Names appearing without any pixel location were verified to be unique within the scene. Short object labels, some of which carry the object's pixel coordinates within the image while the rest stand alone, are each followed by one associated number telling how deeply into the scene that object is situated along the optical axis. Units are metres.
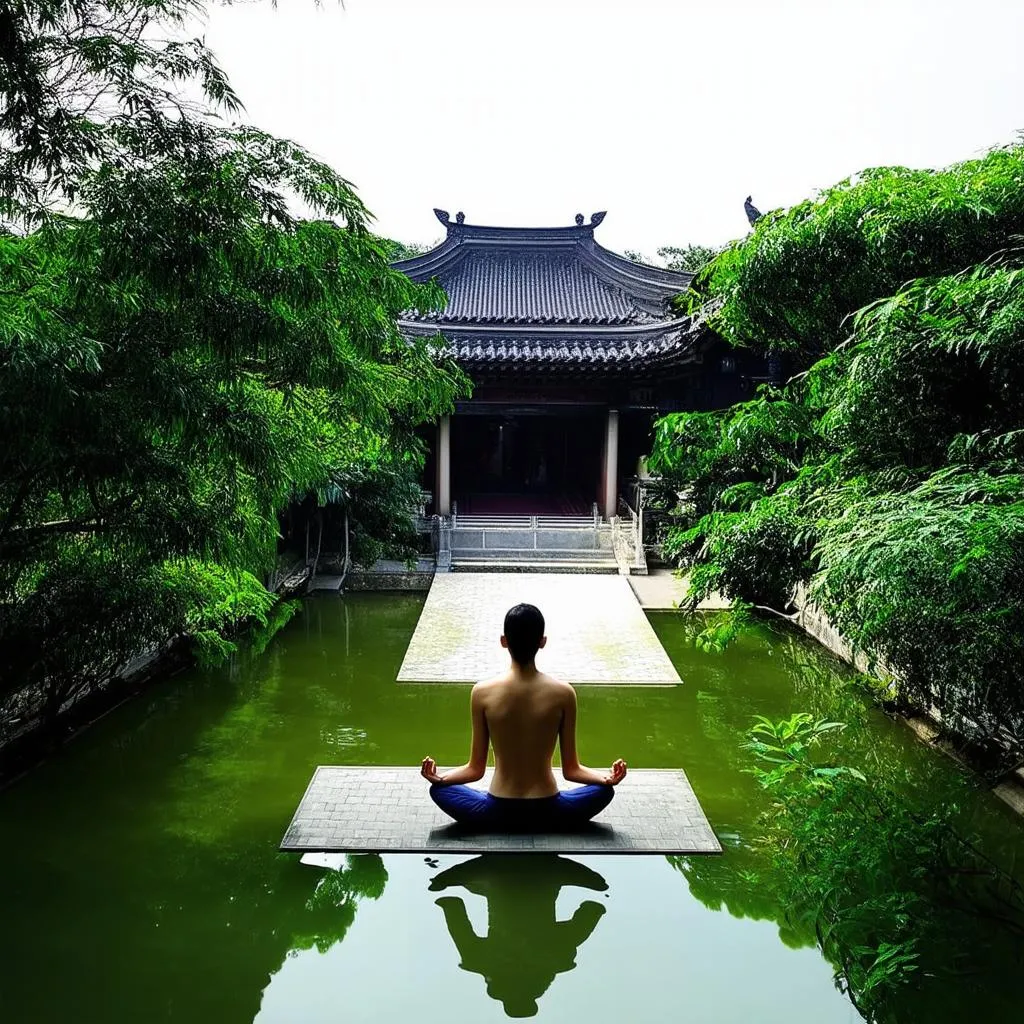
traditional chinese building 12.85
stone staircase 12.13
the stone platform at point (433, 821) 3.73
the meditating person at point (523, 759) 3.52
